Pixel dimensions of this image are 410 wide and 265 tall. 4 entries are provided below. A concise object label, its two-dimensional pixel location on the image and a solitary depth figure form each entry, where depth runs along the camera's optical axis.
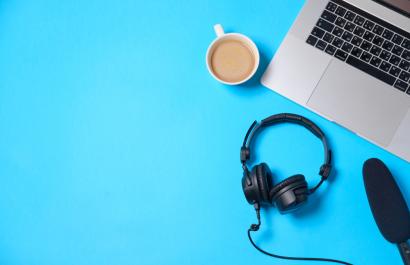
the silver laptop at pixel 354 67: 0.79
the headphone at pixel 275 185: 0.72
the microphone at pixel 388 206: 0.72
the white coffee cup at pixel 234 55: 0.80
